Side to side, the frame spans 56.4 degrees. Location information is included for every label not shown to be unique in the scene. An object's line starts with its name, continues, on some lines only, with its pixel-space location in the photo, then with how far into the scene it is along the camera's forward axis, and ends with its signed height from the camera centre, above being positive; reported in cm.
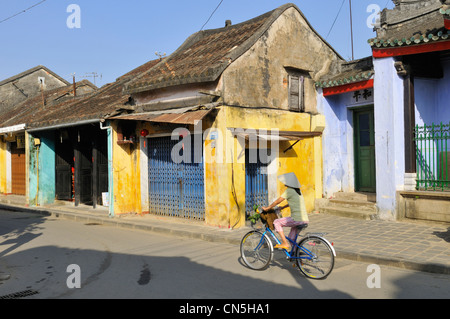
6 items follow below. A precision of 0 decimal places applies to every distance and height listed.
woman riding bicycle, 689 -73
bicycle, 633 -141
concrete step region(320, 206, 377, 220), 1133 -138
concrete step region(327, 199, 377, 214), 1152 -118
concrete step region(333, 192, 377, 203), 1220 -99
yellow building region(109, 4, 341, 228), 1094 +120
